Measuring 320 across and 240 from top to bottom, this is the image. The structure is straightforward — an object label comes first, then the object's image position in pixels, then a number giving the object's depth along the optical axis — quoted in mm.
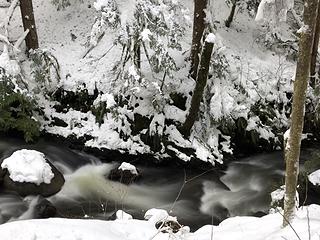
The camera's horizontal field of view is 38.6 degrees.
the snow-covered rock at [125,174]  8727
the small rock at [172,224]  4528
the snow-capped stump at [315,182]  8469
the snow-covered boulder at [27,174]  7796
